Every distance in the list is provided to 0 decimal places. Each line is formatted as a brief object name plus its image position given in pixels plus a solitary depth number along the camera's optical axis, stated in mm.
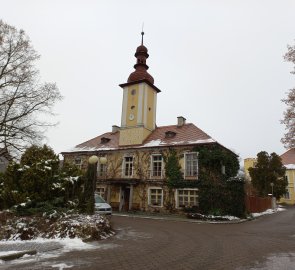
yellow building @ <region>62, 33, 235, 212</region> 25016
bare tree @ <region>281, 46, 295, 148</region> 13164
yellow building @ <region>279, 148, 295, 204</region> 52312
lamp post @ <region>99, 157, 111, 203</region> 28259
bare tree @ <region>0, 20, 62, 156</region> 19125
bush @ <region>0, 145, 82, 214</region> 12508
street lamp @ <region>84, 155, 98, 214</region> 13797
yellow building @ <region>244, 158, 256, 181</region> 69438
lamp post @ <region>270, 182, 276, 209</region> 37156
